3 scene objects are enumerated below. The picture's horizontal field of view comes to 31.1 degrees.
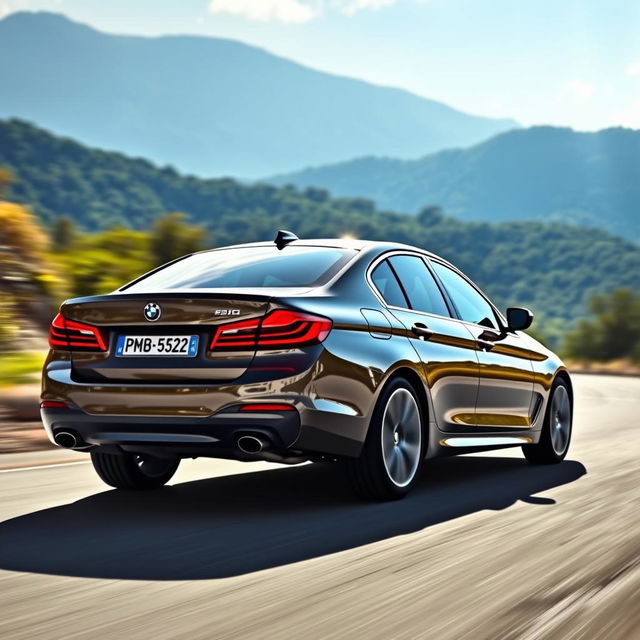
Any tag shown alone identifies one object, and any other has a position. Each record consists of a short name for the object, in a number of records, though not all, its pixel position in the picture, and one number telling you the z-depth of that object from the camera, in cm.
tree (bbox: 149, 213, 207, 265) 2166
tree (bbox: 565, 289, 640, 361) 4928
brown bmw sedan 585
